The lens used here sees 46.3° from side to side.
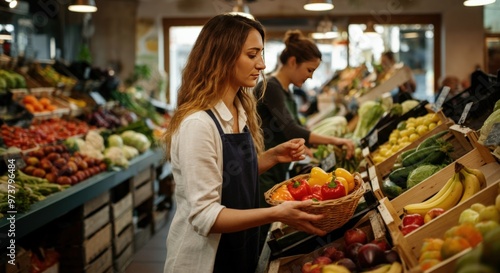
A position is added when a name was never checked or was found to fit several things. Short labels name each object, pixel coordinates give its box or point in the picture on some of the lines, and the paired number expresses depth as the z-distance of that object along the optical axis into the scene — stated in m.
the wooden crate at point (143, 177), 6.18
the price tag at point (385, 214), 2.07
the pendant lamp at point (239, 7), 6.93
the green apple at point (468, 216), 1.79
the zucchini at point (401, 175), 2.89
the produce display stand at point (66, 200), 3.50
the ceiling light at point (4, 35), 6.91
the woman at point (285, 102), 3.84
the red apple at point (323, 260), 2.17
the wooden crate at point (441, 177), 2.48
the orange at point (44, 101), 6.02
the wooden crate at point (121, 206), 5.26
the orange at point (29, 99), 5.73
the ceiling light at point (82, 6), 5.76
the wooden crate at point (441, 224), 1.93
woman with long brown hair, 1.98
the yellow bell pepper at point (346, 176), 2.40
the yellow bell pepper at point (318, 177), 2.46
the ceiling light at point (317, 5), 5.86
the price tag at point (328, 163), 3.31
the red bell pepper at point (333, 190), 2.22
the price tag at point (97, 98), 6.95
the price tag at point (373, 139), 3.88
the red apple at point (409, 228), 2.09
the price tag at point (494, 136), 2.13
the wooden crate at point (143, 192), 6.22
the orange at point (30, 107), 5.62
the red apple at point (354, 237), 2.31
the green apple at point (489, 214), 1.75
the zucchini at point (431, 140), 3.08
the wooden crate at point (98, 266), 4.47
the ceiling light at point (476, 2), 4.51
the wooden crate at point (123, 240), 5.30
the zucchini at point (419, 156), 2.92
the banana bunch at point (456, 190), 2.21
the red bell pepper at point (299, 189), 2.33
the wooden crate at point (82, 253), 4.48
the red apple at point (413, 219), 2.17
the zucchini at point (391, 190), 2.79
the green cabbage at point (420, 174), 2.73
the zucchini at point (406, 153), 3.18
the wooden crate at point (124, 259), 5.29
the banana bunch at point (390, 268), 1.88
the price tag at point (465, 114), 2.82
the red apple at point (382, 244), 2.11
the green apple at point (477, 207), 1.86
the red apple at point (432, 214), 2.14
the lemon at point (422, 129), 3.53
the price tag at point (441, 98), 3.48
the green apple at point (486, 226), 1.65
